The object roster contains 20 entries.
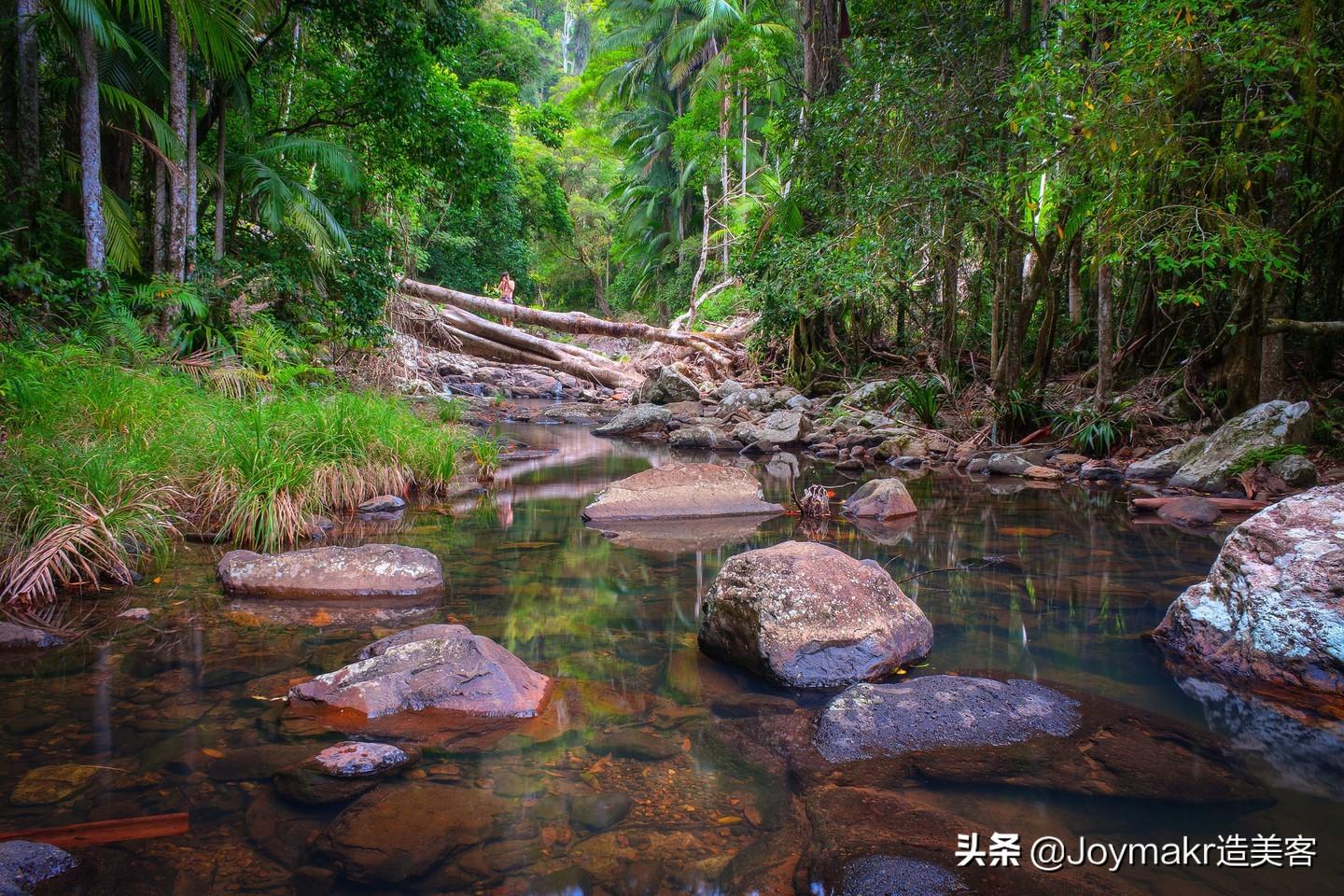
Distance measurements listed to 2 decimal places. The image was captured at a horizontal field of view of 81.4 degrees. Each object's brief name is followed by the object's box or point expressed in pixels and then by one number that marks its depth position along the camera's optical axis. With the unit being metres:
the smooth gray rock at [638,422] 13.45
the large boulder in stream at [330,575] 4.41
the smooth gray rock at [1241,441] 7.50
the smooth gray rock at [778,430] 11.95
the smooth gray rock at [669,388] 15.43
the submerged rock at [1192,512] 6.53
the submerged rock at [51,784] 2.36
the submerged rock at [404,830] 2.13
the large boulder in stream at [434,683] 3.02
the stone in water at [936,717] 2.76
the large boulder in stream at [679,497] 6.86
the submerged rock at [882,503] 6.98
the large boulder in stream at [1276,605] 3.21
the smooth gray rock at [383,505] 6.77
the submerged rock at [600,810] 2.37
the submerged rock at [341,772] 2.43
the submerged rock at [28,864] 1.90
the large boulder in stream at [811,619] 3.38
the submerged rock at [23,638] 3.53
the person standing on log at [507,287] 22.19
